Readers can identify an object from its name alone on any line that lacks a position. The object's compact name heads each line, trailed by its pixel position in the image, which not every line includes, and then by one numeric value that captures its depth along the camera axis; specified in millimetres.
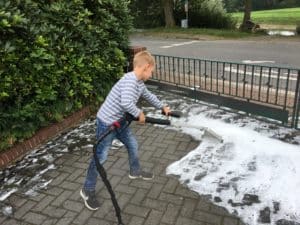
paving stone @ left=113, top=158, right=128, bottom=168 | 3270
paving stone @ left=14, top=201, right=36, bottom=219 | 2581
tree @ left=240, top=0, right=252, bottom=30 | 15924
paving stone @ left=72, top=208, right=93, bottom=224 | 2487
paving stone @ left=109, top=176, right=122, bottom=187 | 2964
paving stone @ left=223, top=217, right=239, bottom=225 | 2397
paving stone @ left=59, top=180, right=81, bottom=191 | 2914
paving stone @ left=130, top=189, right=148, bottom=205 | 2696
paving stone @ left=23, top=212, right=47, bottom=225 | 2506
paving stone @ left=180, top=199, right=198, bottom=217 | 2513
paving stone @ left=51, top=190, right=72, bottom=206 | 2704
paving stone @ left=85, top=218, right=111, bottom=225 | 2461
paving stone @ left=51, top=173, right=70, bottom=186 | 2996
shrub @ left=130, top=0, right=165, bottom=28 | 19999
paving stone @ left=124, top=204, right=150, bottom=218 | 2540
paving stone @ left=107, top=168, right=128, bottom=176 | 3118
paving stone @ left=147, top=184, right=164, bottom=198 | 2763
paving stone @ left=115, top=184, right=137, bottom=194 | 2841
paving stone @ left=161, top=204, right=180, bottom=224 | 2451
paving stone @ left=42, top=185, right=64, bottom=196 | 2846
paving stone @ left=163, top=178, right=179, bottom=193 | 2823
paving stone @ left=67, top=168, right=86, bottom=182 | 3074
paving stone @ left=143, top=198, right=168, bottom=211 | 2599
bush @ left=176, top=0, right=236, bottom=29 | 18656
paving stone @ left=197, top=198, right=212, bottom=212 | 2568
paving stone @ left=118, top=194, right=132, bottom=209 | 2663
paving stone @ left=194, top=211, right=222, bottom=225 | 2428
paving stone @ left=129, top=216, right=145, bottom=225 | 2439
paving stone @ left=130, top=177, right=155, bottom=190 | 2901
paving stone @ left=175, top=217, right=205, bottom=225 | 2414
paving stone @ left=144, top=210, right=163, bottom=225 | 2435
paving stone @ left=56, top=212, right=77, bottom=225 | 2481
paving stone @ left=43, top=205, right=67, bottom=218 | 2564
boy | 2406
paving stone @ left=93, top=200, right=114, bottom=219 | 2550
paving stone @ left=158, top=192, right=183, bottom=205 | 2667
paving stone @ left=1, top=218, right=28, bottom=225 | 2492
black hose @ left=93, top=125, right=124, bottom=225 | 2297
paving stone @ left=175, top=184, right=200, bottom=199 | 2722
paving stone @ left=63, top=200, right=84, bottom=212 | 2626
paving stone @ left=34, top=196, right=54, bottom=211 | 2655
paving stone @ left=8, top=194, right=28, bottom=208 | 2713
